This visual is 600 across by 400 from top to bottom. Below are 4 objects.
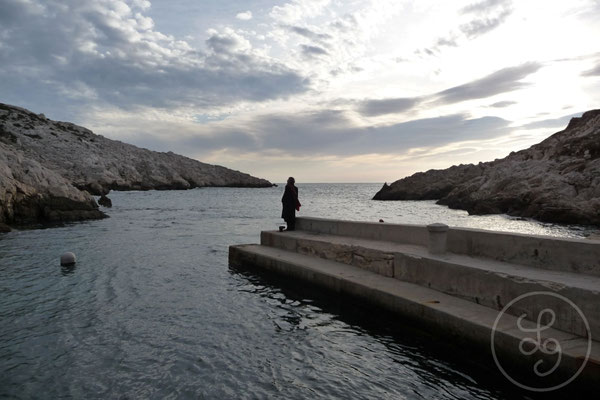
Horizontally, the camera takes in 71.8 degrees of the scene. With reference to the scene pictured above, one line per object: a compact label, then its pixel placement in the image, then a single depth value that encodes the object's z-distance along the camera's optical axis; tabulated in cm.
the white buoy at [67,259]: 1491
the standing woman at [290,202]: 1464
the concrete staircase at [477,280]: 566
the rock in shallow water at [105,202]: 4794
